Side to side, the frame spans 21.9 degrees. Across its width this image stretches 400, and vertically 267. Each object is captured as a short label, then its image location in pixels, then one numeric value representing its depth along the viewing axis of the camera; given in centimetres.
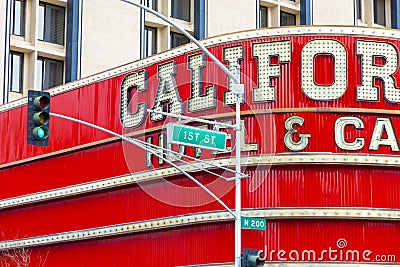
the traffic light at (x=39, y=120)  2408
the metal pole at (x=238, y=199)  2477
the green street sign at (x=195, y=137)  2444
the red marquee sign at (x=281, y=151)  2892
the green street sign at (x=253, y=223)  2503
